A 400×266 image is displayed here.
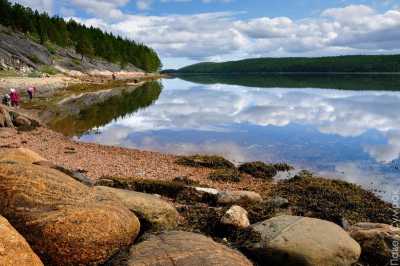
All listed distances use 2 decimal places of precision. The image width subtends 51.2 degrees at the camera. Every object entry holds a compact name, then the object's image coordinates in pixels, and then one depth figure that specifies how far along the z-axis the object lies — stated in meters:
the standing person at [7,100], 42.44
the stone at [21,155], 13.06
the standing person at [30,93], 51.32
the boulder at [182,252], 7.62
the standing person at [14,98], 41.91
